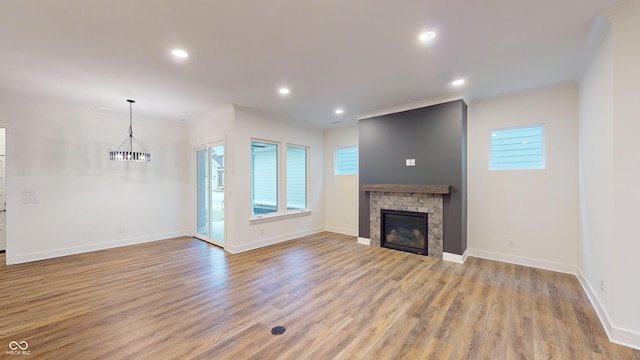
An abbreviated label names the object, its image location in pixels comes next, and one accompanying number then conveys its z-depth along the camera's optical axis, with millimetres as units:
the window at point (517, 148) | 4020
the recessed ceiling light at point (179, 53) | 2787
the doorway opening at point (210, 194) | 5504
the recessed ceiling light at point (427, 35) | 2479
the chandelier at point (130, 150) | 4445
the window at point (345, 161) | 6469
